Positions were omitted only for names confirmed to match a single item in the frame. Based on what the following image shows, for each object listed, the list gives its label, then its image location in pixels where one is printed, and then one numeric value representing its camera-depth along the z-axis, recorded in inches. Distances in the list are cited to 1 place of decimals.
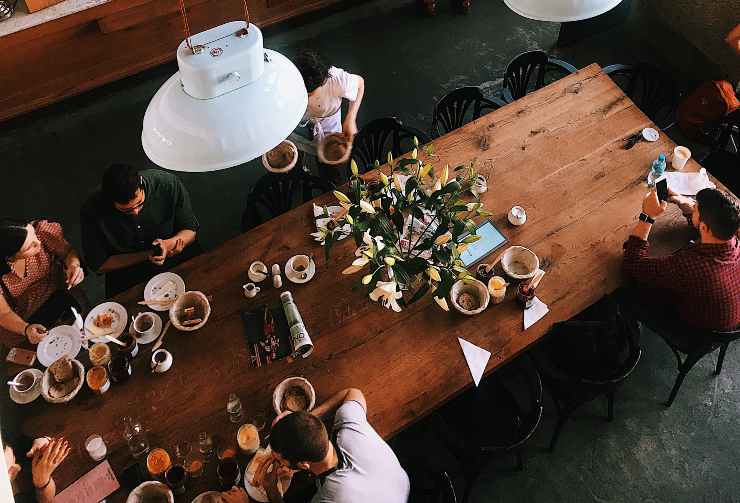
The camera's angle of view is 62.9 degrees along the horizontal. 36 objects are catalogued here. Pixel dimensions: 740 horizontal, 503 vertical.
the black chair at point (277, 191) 136.9
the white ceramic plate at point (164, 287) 118.2
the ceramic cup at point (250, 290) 117.5
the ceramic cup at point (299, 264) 121.3
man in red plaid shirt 110.7
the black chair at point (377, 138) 144.2
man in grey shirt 87.2
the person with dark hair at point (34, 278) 114.0
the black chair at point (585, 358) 112.0
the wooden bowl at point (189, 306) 113.9
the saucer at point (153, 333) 113.0
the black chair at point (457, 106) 151.9
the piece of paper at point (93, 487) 97.2
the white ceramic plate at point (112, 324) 114.2
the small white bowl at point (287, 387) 104.7
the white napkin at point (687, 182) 130.3
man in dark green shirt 123.0
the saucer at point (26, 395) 106.0
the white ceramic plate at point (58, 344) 111.0
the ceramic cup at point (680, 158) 133.2
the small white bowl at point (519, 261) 121.1
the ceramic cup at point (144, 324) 113.2
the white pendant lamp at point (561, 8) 84.3
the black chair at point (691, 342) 115.6
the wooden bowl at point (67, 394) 105.4
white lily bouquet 94.7
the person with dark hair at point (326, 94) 132.8
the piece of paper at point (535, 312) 115.5
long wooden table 105.9
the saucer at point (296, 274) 120.4
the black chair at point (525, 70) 161.5
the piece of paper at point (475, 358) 109.7
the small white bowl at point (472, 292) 116.0
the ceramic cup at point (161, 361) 108.8
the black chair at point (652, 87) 153.8
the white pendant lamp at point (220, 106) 64.8
